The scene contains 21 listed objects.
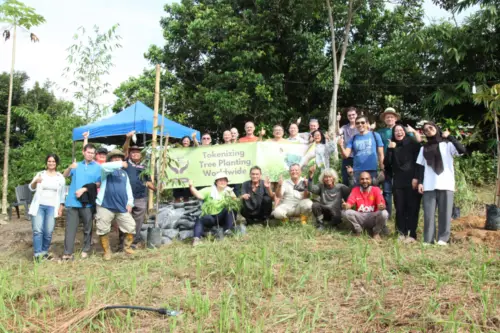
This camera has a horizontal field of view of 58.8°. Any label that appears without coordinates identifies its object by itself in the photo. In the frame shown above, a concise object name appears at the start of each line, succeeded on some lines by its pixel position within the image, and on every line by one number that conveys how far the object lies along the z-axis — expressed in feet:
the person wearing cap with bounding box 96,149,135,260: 18.81
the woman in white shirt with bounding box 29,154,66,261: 19.21
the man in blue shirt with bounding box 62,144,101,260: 19.12
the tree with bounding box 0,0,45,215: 36.35
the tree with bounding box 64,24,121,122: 33.14
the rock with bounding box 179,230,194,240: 21.06
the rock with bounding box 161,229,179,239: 21.03
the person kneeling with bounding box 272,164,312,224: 20.90
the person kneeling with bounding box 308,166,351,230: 20.01
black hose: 10.61
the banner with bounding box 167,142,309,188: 23.41
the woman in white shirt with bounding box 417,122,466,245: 17.11
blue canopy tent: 30.89
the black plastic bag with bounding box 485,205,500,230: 19.69
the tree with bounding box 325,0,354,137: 47.21
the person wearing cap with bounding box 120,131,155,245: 21.11
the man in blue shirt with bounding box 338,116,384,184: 19.88
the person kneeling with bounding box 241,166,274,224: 21.07
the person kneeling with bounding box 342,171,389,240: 18.24
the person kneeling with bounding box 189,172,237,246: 19.59
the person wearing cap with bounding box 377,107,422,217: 20.40
